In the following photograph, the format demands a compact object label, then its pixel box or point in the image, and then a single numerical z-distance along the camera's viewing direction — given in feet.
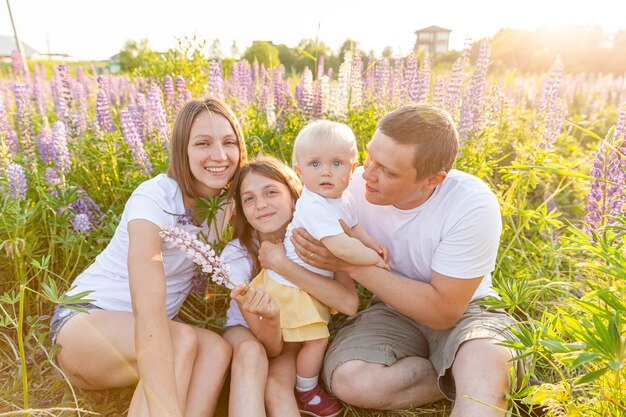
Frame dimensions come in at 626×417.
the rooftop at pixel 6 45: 143.50
